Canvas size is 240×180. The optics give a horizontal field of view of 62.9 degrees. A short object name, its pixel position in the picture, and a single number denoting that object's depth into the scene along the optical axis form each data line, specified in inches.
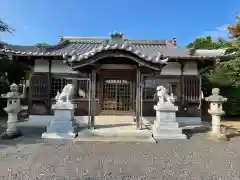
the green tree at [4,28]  305.0
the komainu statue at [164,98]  256.1
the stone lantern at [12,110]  239.9
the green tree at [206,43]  759.7
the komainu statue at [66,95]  253.4
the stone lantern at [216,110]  254.4
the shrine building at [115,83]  340.5
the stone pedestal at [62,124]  241.9
